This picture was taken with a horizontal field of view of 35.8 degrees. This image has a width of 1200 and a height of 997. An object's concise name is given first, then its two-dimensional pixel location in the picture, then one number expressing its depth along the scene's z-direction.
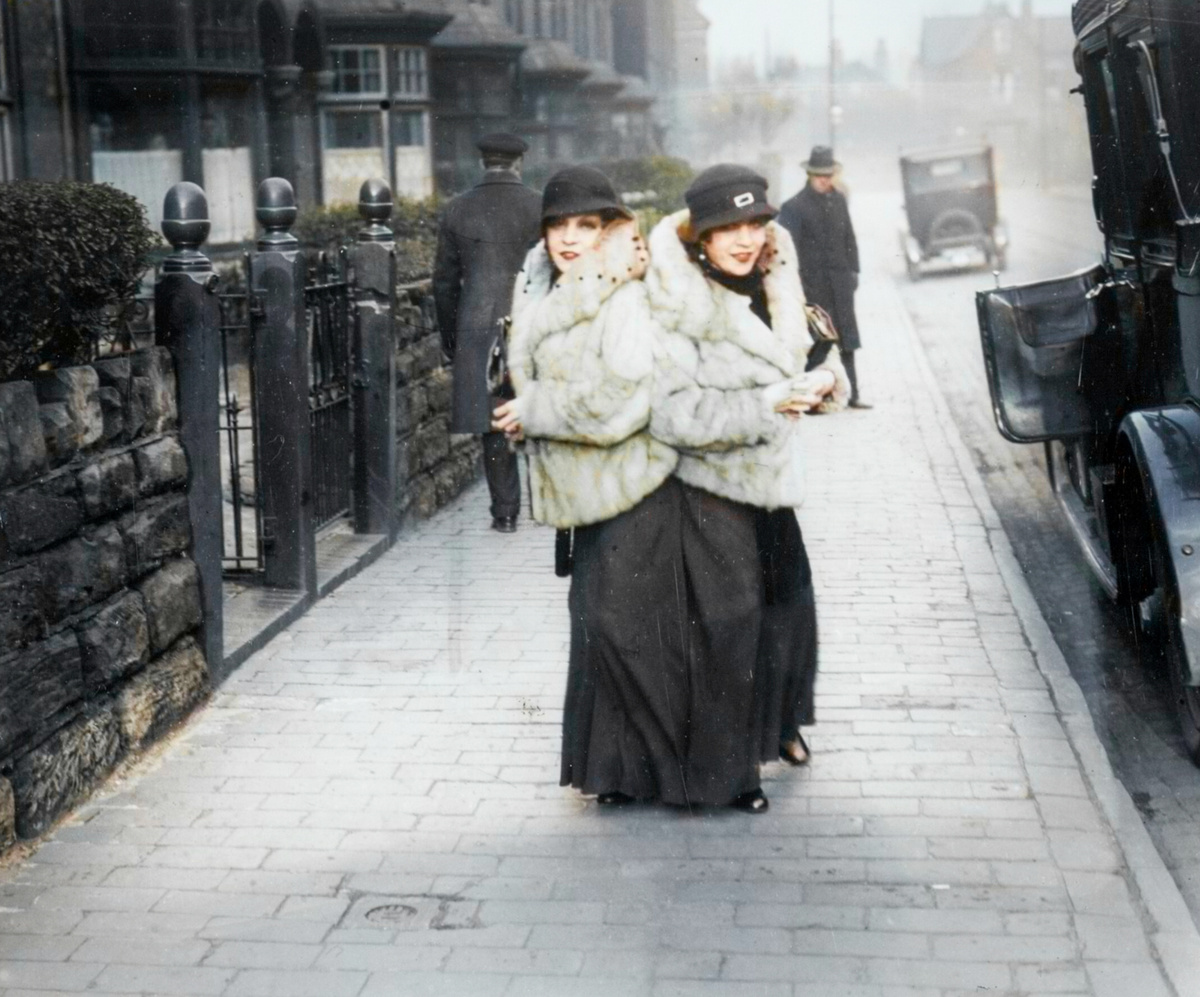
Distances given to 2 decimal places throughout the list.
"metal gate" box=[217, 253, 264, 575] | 7.95
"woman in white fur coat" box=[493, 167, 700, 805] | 5.23
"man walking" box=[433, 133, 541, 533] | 9.72
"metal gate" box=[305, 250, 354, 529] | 8.70
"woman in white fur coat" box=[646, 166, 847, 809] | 5.18
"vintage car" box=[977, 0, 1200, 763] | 5.92
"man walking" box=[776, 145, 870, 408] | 13.92
